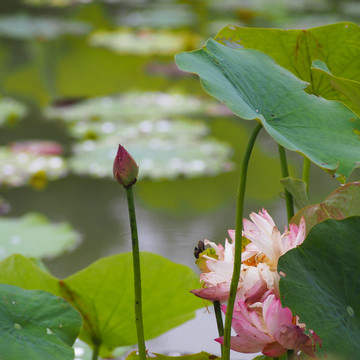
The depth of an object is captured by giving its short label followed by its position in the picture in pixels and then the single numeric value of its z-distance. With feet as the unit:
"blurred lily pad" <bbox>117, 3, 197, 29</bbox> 101.18
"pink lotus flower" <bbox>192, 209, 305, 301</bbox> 13.62
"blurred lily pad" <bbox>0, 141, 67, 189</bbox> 44.86
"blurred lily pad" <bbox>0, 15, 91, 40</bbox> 92.98
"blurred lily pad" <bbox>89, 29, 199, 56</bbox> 84.48
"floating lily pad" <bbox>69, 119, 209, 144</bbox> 51.55
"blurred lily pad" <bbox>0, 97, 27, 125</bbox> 56.56
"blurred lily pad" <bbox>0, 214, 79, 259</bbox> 34.53
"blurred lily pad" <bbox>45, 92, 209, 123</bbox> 57.52
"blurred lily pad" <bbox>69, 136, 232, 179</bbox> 46.21
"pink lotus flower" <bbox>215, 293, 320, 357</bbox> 13.44
